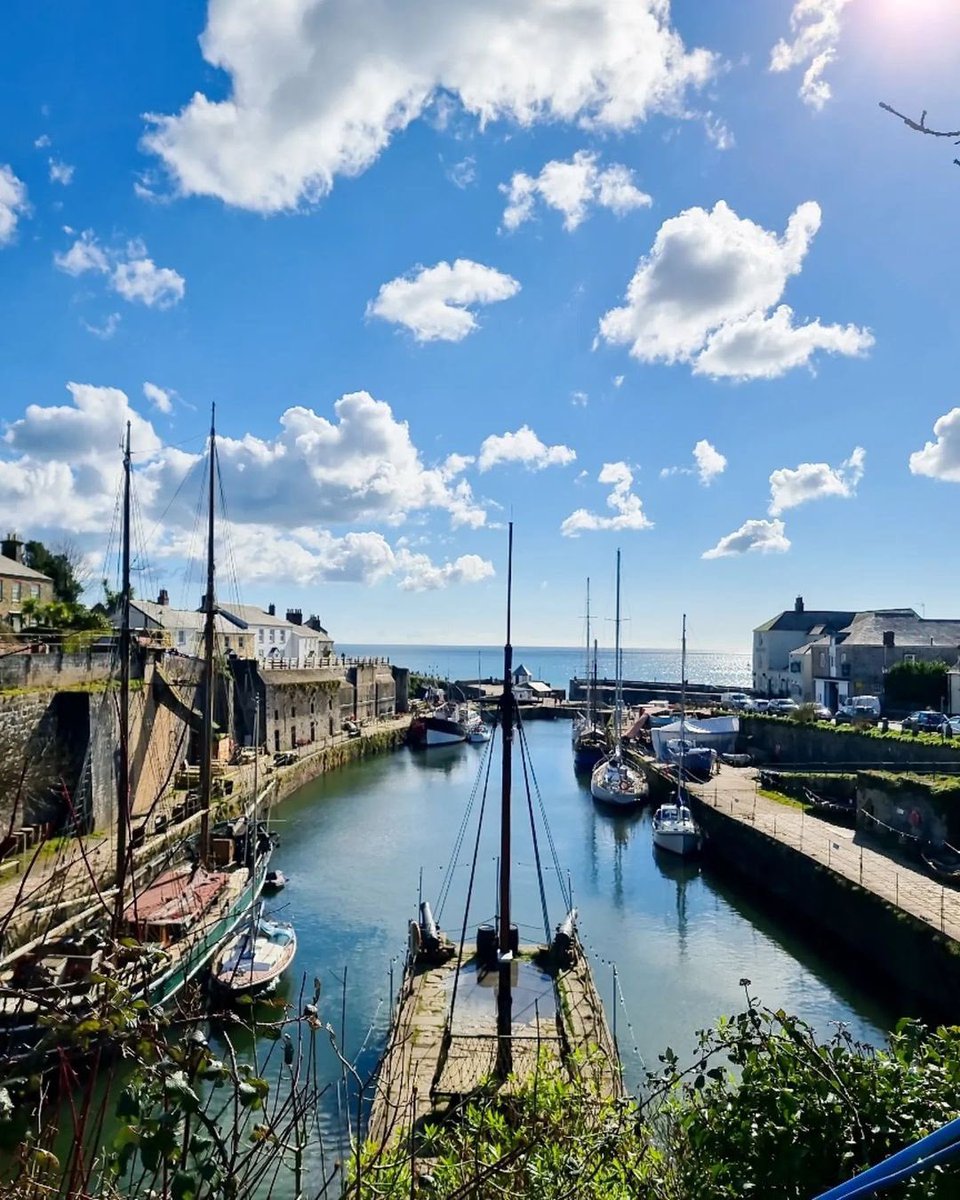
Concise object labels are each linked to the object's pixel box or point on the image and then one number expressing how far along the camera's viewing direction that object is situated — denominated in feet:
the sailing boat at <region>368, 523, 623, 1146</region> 35.09
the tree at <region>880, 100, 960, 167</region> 9.14
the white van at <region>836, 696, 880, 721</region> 127.52
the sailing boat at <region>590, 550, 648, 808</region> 118.32
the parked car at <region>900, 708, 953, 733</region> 112.29
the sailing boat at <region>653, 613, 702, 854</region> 89.97
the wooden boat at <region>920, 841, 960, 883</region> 61.67
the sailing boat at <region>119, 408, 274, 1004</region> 50.01
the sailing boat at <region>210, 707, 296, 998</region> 48.65
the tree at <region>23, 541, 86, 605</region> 165.48
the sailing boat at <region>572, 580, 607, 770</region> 155.74
